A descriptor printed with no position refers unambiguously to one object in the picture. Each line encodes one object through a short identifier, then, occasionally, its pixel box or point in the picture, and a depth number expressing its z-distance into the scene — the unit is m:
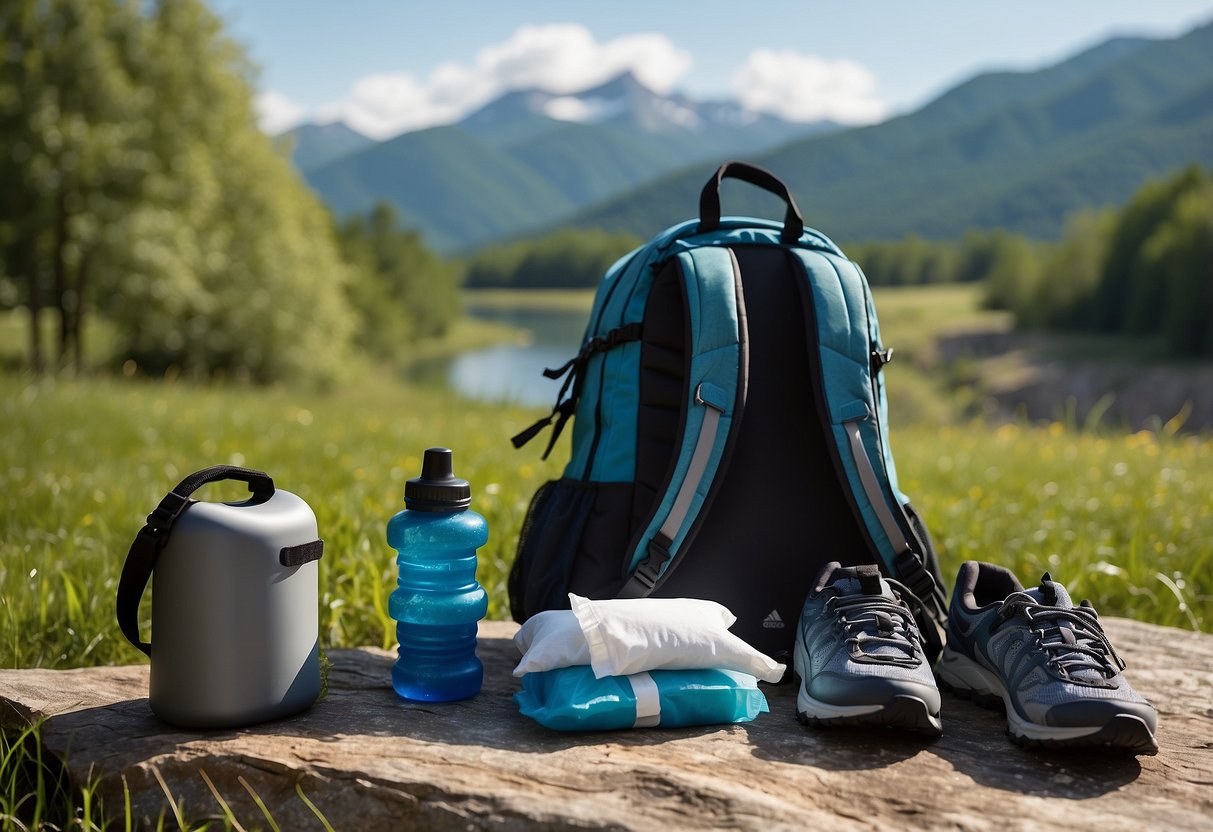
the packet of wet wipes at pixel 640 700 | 2.03
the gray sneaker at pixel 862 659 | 1.96
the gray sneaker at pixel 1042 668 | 1.90
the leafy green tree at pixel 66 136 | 16.45
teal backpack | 2.55
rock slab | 1.73
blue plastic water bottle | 2.21
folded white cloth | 2.06
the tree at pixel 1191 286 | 43.41
